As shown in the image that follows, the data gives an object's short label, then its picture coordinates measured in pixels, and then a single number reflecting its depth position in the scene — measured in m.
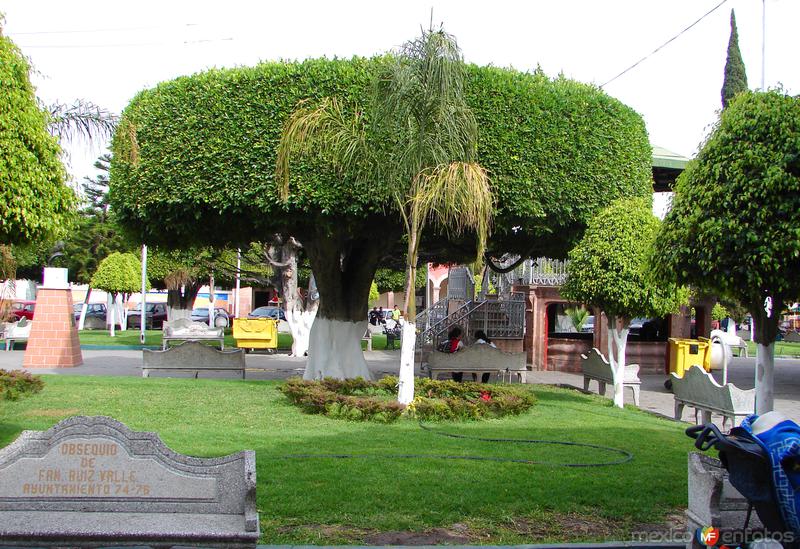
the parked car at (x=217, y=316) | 45.88
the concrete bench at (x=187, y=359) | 16.45
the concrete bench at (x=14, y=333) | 26.22
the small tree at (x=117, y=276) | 35.84
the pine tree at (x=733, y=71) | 31.34
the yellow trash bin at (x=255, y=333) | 26.41
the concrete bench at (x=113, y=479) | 4.85
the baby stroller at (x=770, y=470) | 4.13
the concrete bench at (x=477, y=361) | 16.12
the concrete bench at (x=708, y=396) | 10.68
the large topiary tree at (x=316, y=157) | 13.60
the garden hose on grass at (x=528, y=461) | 8.20
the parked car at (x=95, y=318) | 46.44
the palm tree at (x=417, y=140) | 10.99
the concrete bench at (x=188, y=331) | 26.38
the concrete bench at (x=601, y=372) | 14.70
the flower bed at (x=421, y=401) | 11.09
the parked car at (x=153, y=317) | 47.34
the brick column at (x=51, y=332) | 19.00
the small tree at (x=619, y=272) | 13.11
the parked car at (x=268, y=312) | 47.59
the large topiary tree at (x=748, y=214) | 6.68
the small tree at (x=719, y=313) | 41.50
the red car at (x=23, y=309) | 43.62
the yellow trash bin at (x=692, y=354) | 20.59
